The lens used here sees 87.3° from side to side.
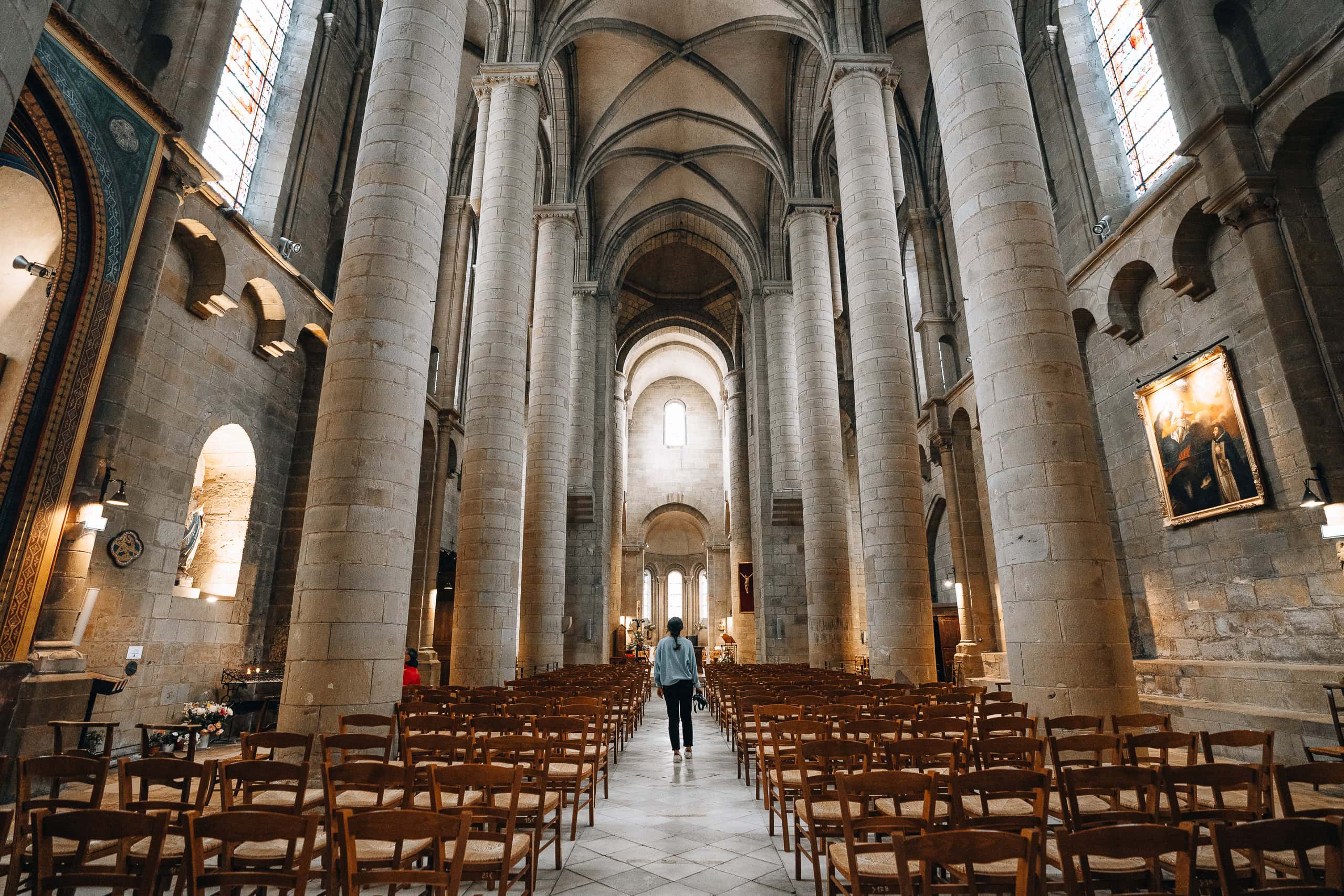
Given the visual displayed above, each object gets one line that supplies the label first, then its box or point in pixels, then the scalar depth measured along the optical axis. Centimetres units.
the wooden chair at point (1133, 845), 205
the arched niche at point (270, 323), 1120
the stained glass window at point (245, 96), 1123
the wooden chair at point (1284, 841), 203
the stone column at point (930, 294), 1855
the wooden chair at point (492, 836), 288
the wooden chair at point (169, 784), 314
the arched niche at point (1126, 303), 1102
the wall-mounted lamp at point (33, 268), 730
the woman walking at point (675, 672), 810
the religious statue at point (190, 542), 1041
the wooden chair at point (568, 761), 477
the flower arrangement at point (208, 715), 887
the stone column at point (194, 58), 871
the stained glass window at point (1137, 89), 1155
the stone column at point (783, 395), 2127
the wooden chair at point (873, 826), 265
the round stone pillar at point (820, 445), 1497
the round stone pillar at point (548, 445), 1365
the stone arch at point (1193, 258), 952
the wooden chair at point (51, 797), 285
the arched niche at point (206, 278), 959
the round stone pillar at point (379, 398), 612
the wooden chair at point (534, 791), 373
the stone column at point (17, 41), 255
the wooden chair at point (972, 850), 209
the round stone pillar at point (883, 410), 1076
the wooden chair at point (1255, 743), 322
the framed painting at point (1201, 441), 897
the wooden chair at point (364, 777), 329
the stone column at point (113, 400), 693
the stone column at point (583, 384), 2134
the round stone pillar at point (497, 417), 1101
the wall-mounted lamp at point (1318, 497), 757
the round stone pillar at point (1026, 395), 584
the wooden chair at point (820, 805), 362
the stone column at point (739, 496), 2664
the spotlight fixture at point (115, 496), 728
